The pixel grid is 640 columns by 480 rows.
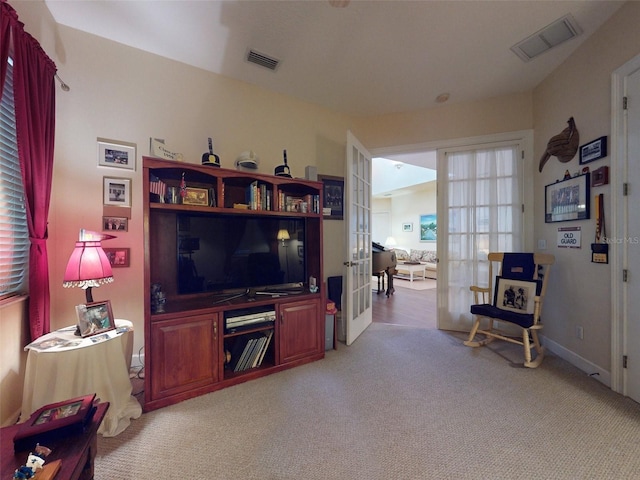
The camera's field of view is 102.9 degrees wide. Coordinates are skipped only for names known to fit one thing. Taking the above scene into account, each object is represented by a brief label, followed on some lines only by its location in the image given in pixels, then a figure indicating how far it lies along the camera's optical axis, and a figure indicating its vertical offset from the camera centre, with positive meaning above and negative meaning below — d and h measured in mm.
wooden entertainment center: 1831 -521
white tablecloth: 1454 -800
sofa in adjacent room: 7445 -620
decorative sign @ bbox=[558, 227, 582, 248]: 2352 +24
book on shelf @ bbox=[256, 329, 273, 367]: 2277 -955
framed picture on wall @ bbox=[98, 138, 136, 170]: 2182 +748
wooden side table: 845 -756
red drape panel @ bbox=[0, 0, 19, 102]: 1340 +1132
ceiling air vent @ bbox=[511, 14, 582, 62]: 2061 +1736
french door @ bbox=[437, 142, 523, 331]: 3072 +291
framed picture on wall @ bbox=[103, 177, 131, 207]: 2195 +423
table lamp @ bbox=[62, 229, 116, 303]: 1627 -171
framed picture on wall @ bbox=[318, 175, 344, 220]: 3255 +572
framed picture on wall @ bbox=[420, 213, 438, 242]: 8531 +408
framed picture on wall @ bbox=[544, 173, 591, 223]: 2260 +383
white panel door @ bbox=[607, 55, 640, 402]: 1864 +34
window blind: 1581 +189
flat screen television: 2098 -116
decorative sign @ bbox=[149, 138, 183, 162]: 1971 +701
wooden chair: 2426 -584
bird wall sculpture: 2385 +924
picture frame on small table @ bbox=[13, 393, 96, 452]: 917 -698
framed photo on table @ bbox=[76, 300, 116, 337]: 1667 -530
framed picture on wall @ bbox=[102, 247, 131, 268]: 2225 -147
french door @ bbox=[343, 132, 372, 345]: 2824 +6
